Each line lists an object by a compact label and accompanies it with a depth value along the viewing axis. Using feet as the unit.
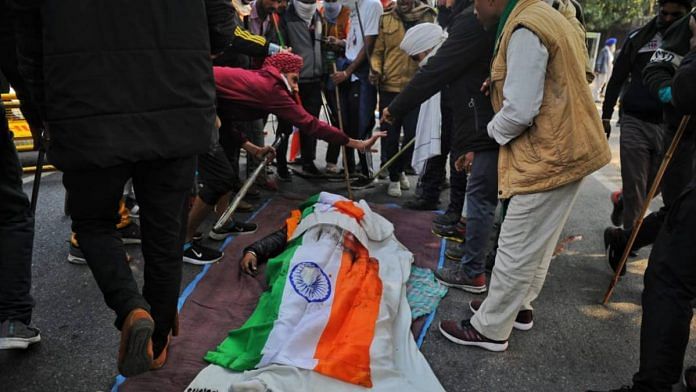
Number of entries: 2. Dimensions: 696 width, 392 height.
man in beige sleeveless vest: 6.56
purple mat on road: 6.76
